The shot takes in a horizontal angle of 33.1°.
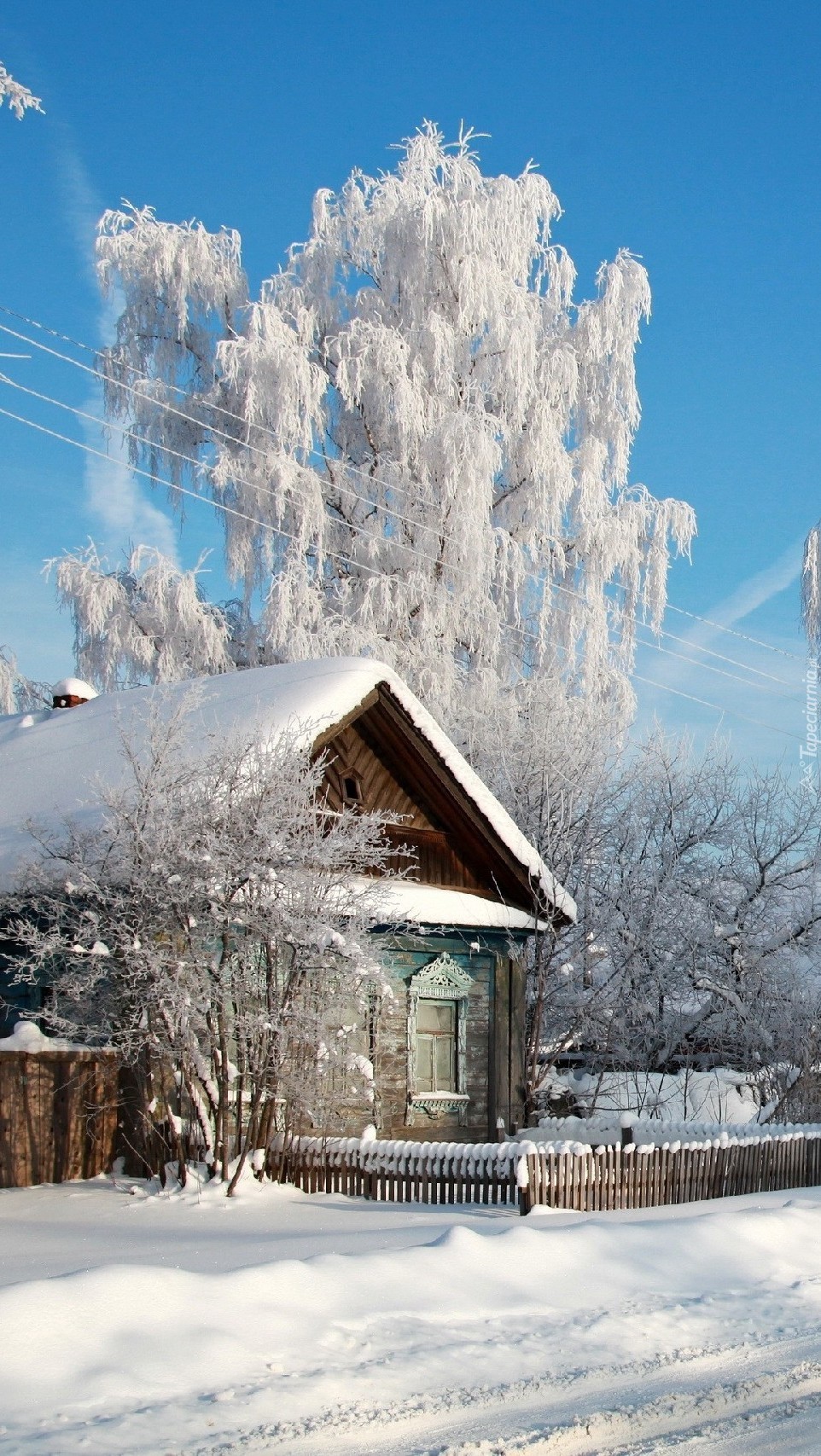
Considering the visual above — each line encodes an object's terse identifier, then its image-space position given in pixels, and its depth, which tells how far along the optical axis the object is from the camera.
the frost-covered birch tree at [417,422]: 24.97
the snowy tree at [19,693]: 26.02
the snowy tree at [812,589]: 22.33
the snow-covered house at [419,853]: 15.62
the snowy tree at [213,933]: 12.07
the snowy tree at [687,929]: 22.42
